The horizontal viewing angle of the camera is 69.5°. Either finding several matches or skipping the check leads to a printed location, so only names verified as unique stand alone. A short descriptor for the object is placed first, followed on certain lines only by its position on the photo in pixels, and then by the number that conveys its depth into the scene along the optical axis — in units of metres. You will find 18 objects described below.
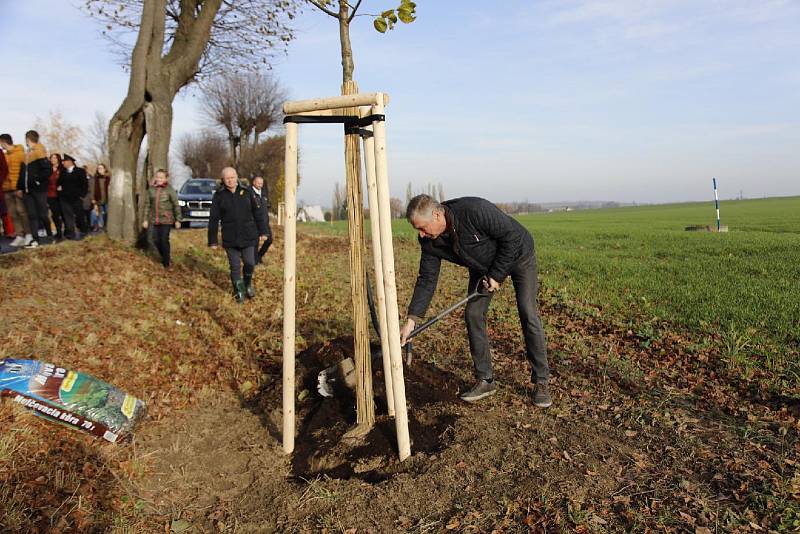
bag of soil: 4.30
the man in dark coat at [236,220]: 8.55
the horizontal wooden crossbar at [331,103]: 3.66
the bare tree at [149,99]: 10.43
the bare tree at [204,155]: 55.59
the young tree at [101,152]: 50.39
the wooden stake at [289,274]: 3.86
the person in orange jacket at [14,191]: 10.44
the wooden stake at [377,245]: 3.90
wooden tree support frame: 3.71
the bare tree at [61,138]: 40.34
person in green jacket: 9.70
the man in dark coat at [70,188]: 12.49
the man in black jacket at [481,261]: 4.52
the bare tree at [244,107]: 45.00
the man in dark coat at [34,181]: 11.06
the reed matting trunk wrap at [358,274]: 4.06
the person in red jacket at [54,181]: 12.40
